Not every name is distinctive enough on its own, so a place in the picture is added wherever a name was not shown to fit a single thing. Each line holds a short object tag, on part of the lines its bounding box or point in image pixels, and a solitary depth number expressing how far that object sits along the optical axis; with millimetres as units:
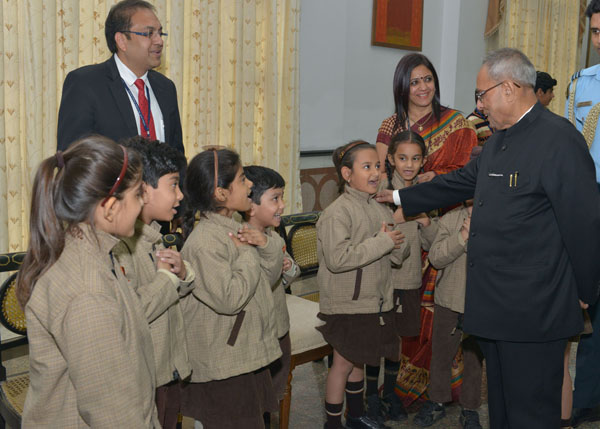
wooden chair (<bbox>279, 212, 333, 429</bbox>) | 2676
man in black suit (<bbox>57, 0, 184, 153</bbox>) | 2557
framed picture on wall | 5523
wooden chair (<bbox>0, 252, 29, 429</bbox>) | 2078
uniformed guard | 2711
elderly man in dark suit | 1959
